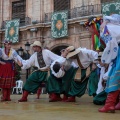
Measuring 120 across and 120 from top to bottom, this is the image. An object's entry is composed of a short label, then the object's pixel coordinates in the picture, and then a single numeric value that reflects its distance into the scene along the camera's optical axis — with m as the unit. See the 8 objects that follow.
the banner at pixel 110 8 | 16.56
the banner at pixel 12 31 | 20.65
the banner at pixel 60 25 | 18.58
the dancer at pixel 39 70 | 6.84
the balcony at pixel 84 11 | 17.95
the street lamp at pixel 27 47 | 15.01
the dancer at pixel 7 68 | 7.17
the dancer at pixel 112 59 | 4.14
